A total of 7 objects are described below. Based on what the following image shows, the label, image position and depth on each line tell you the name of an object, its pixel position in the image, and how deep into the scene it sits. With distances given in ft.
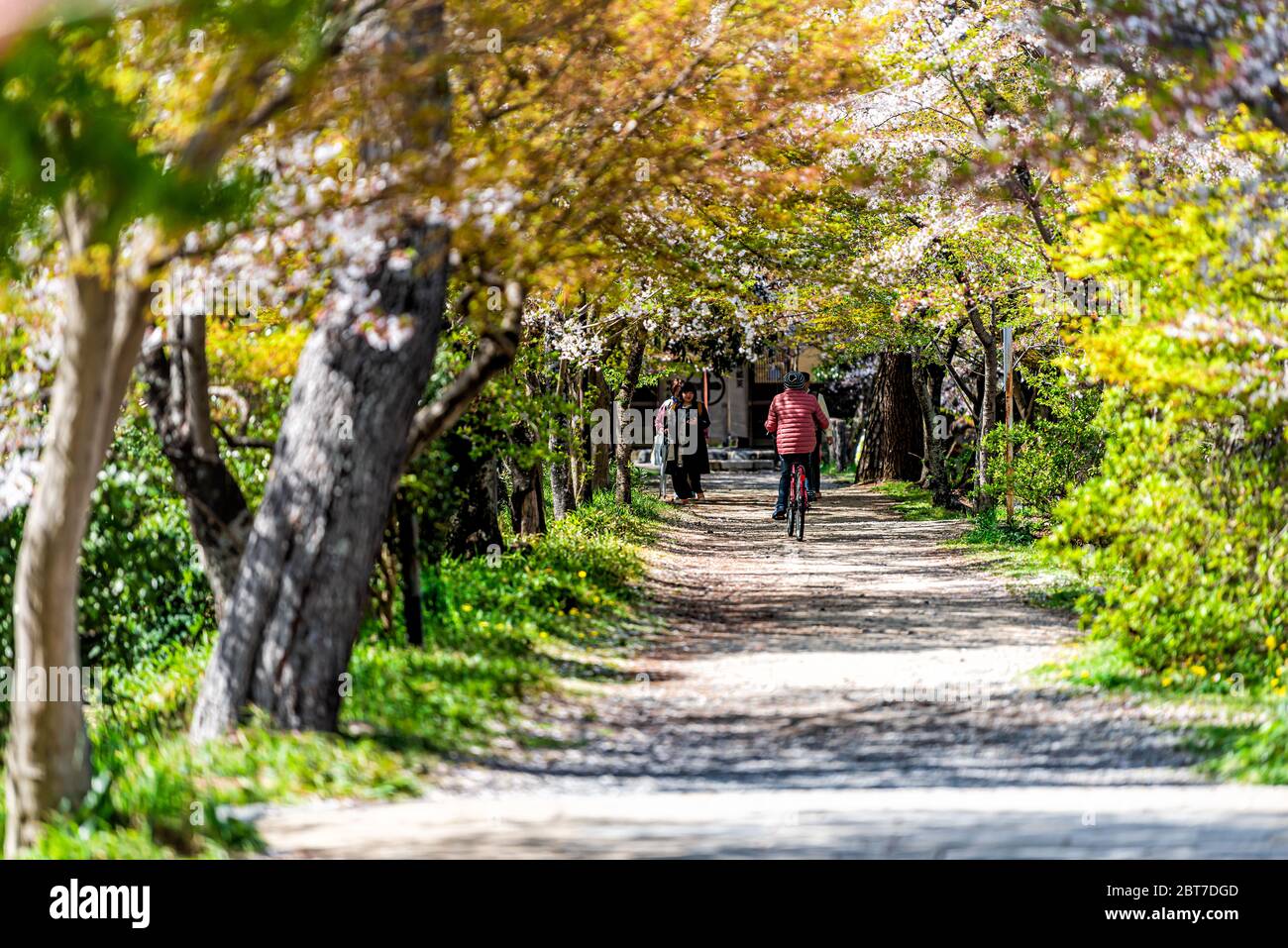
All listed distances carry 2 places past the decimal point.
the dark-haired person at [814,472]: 77.41
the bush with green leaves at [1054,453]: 62.18
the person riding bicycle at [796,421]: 63.57
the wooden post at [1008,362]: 65.05
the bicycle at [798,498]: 66.03
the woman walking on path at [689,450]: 91.56
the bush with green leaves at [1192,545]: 32.37
